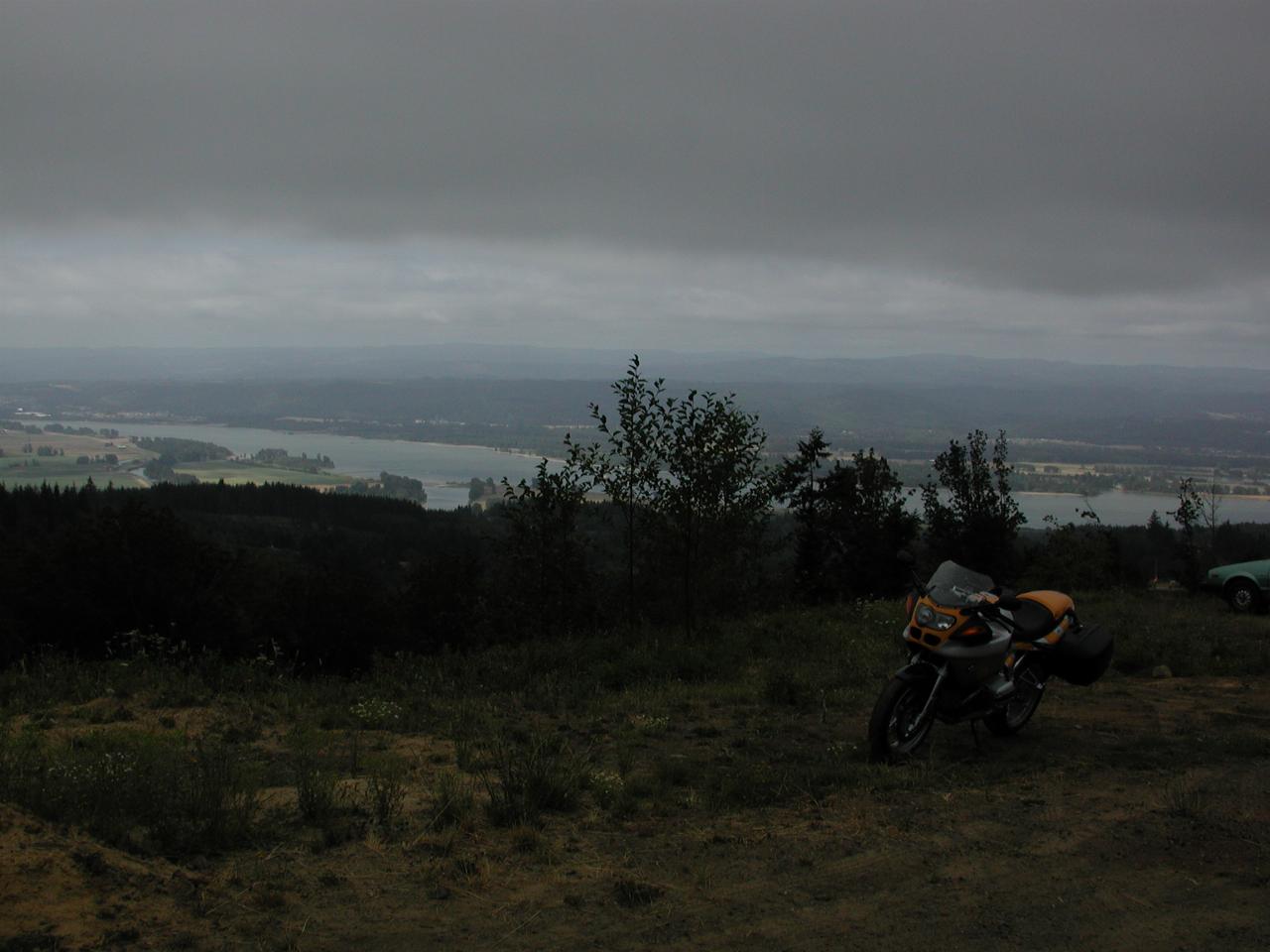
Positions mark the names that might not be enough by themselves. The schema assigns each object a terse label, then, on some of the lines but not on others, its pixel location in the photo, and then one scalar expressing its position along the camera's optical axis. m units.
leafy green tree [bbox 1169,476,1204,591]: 37.16
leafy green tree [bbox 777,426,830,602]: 43.12
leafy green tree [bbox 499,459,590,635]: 25.88
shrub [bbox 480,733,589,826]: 5.54
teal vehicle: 16.89
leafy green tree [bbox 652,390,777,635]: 15.39
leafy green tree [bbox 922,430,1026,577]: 46.56
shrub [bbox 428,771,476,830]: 5.41
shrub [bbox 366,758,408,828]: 5.41
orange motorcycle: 6.90
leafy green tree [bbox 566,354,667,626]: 15.20
